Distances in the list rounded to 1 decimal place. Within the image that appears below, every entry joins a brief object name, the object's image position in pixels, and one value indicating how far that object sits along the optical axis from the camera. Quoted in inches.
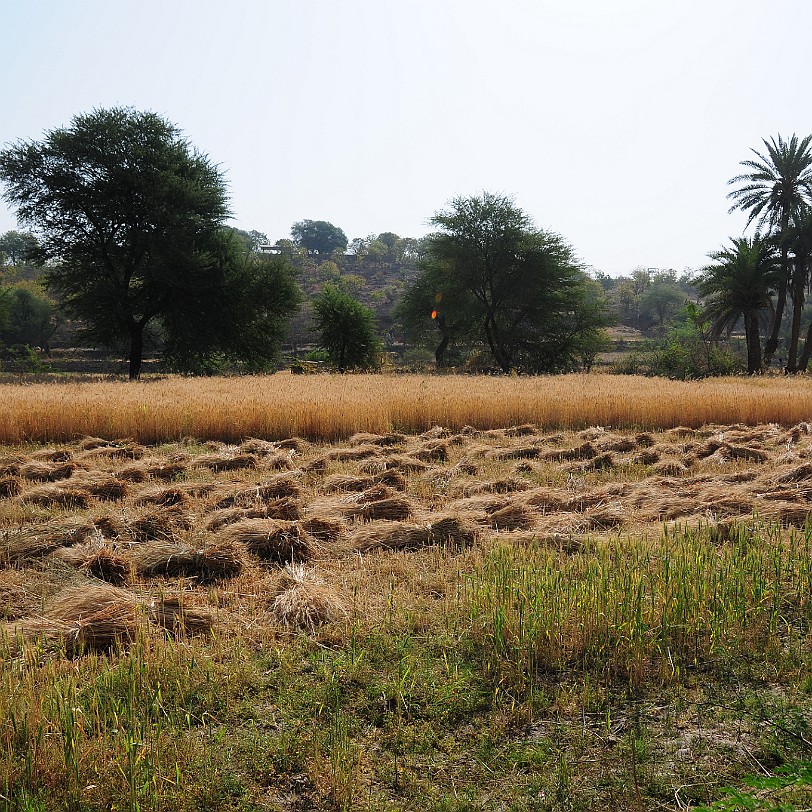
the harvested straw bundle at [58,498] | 264.2
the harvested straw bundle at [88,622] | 141.5
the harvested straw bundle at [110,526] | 218.5
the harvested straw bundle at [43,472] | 311.6
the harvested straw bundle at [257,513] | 232.8
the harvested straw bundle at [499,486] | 293.1
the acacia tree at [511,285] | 1352.1
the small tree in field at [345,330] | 1337.4
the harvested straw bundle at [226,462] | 339.0
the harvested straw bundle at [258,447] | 374.6
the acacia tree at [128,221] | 951.0
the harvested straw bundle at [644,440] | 412.4
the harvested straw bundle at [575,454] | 373.4
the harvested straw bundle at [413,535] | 212.7
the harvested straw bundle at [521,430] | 460.1
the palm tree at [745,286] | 1235.9
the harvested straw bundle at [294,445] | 389.7
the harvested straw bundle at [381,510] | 245.3
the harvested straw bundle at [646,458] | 360.2
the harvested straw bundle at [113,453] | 358.0
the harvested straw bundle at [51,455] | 347.0
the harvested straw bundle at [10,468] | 310.5
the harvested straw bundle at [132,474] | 310.6
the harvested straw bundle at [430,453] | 366.6
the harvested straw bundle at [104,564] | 183.5
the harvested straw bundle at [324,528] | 221.3
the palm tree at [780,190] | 1326.3
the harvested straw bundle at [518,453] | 373.4
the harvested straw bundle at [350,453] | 361.2
